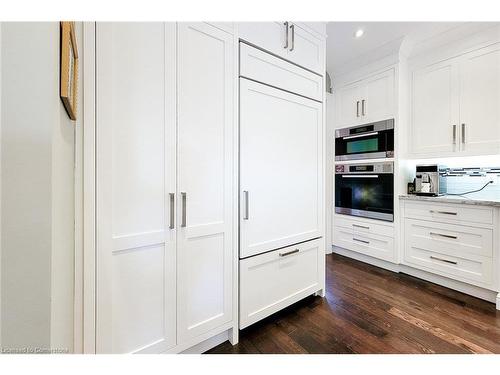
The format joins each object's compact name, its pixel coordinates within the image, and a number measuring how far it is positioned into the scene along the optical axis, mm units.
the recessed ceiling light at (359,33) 2411
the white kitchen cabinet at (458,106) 2092
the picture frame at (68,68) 613
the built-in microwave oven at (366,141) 2686
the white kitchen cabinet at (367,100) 2686
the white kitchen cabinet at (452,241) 2021
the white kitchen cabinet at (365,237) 2693
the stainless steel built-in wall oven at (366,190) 2697
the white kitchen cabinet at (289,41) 1521
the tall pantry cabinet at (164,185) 1055
